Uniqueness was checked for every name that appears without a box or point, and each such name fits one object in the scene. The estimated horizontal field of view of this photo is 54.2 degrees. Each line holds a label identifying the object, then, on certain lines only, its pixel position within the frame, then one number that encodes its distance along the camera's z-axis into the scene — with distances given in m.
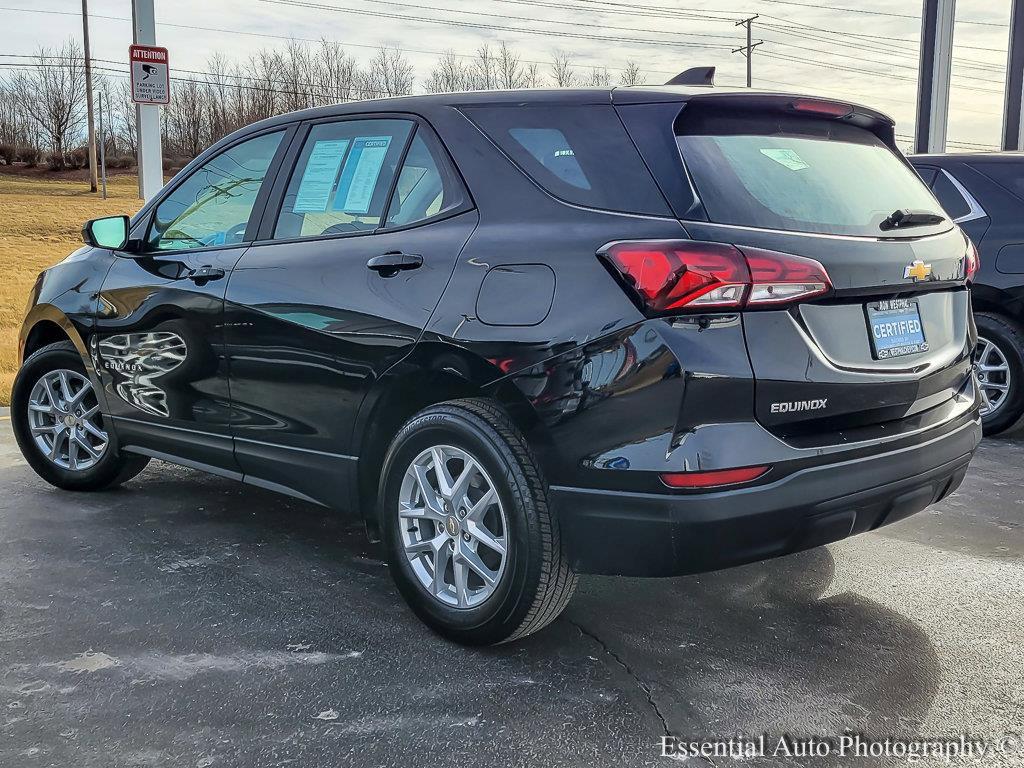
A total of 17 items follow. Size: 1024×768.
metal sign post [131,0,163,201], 9.24
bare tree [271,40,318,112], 52.81
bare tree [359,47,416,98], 51.67
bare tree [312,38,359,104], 53.47
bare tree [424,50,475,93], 48.22
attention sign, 8.90
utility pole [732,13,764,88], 57.00
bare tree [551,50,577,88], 44.66
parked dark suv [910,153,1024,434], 5.98
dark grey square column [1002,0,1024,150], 14.51
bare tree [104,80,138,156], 59.09
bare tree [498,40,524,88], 48.51
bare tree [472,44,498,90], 48.45
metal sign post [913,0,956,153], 14.23
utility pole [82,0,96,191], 43.06
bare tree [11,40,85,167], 59.34
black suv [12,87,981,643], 2.61
